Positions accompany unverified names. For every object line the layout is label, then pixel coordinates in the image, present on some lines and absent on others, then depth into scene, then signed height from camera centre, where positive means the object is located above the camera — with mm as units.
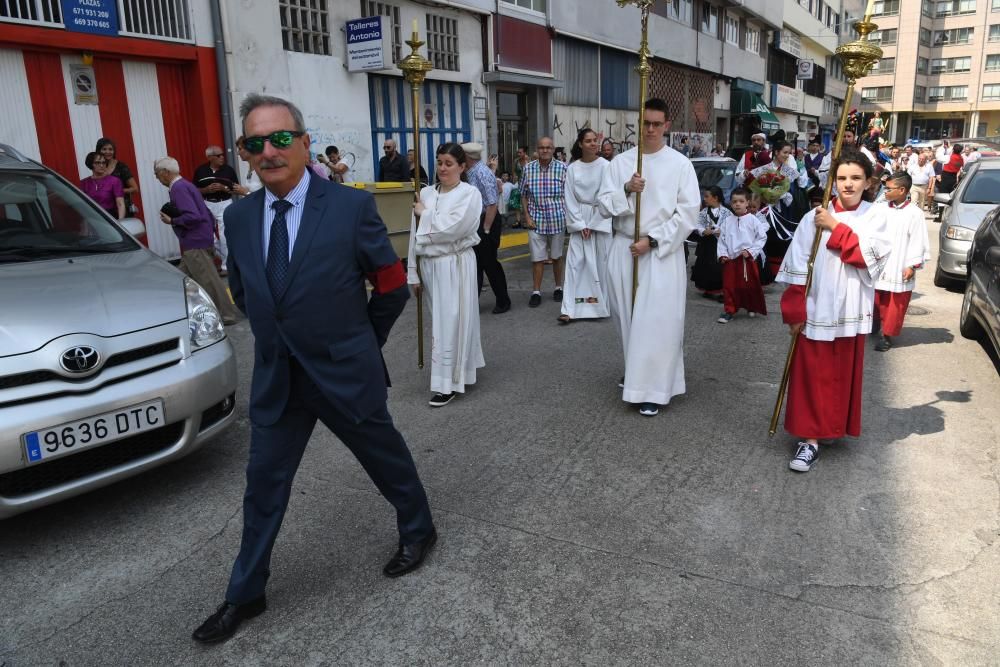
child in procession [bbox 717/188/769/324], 7699 -1057
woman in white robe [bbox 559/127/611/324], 7746 -723
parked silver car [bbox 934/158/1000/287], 8992 -795
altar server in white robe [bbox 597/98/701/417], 4926 -722
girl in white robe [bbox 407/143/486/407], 5234 -723
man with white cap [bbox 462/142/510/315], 7949 -715
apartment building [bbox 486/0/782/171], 18062 +2576
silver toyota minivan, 3211 -859
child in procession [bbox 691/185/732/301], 8586 -1070
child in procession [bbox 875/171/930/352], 6156 -881
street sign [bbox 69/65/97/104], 9492 +1060
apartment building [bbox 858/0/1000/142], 68625 +7329
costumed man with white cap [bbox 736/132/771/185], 11492 -55
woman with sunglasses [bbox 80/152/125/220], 7395 -220
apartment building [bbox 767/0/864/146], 39688 +4778
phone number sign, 9180 +1841
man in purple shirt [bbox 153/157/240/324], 7223 -540
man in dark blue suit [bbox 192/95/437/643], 2646 -521
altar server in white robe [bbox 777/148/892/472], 3904 -800
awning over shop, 33312 +1941
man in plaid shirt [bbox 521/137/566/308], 8766 -517
